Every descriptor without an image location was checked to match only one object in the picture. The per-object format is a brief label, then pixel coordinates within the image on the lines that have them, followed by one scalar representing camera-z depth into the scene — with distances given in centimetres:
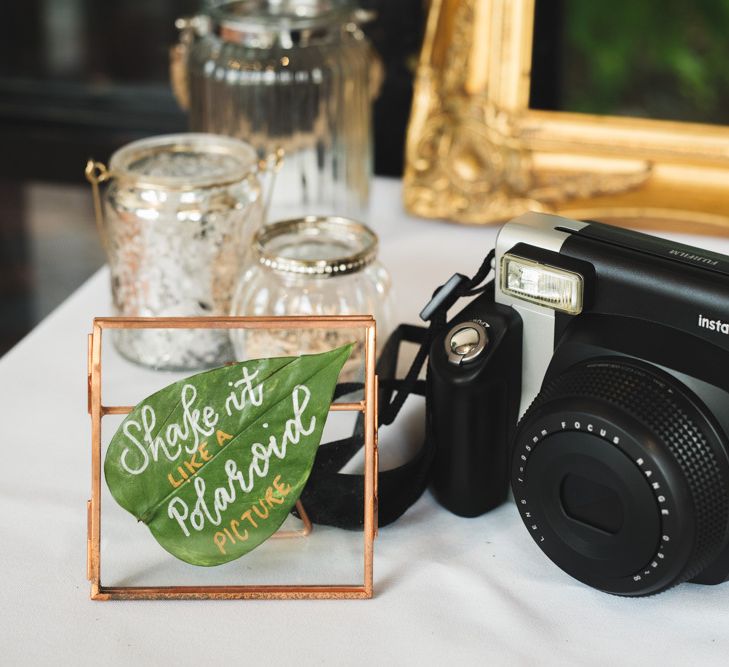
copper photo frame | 51
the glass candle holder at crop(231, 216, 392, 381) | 64
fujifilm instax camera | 49
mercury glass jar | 70
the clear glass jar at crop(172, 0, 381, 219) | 88
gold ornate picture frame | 90
